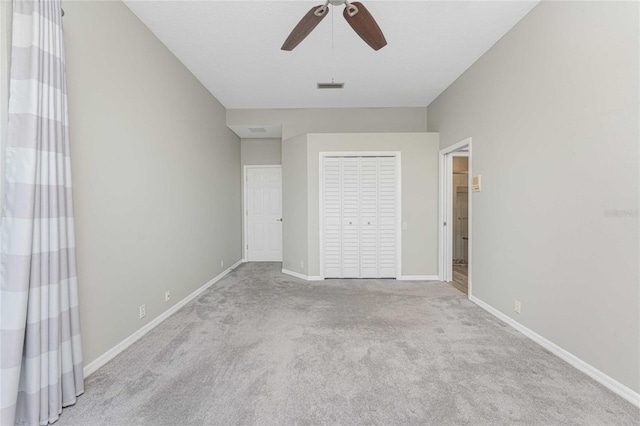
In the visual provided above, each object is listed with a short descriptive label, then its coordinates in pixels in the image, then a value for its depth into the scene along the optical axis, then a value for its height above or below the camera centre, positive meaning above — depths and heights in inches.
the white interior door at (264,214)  228.1 -5.5
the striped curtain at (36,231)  53.2 -4.5
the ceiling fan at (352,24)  69.4 +50.8
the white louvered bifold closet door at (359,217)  173.2 -6.8
